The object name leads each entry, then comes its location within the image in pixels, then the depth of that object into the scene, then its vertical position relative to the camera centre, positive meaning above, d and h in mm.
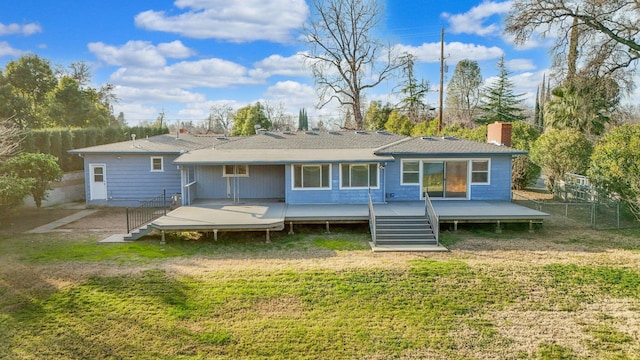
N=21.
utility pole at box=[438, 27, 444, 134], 28750 +6254
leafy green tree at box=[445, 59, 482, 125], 45844 +7442
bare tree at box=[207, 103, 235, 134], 53844 +5125
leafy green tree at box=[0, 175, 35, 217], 14234 -1288
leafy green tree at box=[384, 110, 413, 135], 33844 +2702
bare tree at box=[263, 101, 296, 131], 52406 +5389
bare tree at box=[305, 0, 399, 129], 33562 +9167
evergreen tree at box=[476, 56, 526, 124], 41438 +5688
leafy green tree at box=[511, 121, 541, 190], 23344 -391
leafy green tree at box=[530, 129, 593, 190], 20016 +209
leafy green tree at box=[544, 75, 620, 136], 21062 +2892
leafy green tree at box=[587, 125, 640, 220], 13641 -370
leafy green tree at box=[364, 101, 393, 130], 38375 +3992
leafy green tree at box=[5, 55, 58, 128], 28281 +5549
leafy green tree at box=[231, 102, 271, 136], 37125 +3403
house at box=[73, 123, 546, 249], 14008 -981
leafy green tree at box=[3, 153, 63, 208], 16169 -576
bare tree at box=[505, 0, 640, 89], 19516 +6524
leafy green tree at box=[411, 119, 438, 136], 31591 +2179
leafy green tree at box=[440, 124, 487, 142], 25688 +1525
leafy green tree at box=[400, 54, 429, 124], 42225 +5988
